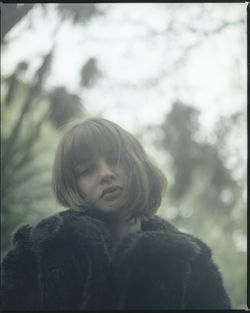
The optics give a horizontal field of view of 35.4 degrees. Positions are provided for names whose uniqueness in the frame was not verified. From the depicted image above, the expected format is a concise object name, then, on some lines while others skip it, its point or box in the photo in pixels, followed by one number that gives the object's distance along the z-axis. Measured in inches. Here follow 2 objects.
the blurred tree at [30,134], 70.2
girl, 44.8
